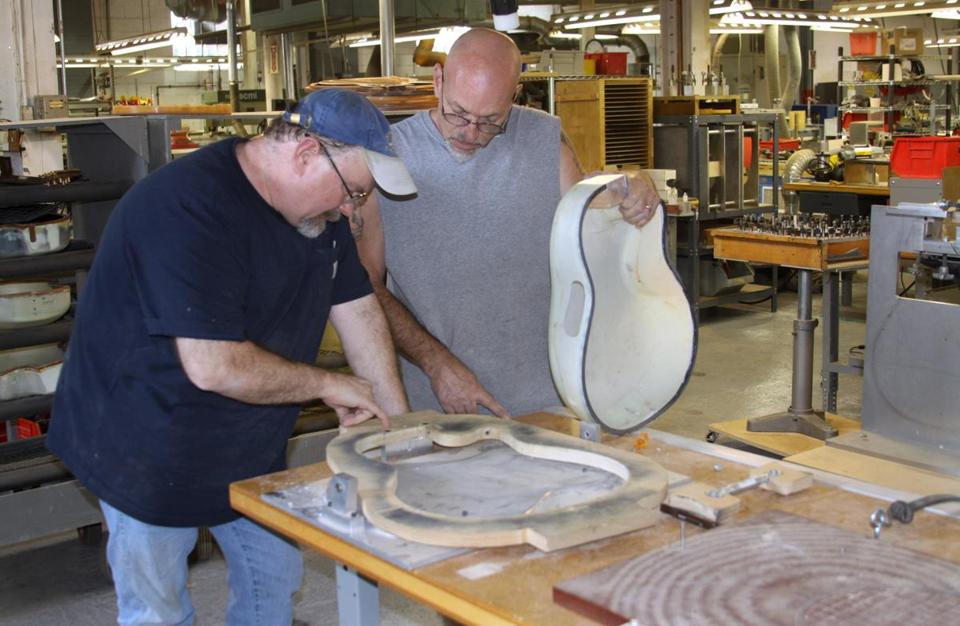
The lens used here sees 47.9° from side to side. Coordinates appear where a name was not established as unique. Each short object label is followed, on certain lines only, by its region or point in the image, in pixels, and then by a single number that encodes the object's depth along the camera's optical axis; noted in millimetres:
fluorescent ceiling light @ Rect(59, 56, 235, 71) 11039
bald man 1999
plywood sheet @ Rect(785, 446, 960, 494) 2588
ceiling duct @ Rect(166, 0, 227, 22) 8914
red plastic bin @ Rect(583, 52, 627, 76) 6652
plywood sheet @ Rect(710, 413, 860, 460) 3703
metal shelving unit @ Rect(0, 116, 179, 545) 2773
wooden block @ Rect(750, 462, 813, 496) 1395
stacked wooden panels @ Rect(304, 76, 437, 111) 3148
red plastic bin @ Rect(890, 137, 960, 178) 4867
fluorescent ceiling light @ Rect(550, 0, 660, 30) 9328
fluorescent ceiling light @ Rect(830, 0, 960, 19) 9687
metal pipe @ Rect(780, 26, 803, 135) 12812
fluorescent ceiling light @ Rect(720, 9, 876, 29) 8938
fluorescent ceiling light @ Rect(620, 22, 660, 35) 11828
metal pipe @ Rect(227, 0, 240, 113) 7363
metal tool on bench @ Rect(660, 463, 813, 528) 1288
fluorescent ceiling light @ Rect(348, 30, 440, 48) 11570
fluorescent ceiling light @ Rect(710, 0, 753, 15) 8141
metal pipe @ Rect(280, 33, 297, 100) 10352
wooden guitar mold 1209
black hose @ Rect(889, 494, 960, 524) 1271
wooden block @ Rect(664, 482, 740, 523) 1284
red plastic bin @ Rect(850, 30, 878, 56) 10336
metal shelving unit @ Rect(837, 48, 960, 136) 9945
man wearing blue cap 1532
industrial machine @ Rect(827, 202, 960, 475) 2947
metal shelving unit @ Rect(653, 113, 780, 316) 6086
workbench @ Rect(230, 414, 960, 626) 1111
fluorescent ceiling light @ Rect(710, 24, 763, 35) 10823
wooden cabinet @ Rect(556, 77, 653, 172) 5719
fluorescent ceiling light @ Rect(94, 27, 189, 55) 10734
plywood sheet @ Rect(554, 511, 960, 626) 1012
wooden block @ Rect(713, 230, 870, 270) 3711
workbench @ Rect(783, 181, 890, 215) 6195
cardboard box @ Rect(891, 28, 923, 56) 9680
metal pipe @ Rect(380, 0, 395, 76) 4566
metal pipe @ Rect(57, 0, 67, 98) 4340
